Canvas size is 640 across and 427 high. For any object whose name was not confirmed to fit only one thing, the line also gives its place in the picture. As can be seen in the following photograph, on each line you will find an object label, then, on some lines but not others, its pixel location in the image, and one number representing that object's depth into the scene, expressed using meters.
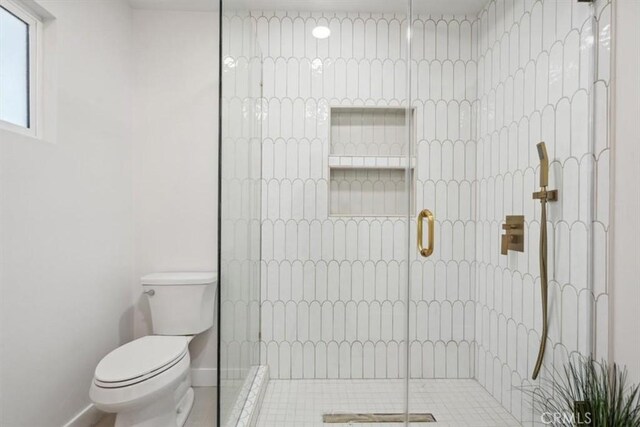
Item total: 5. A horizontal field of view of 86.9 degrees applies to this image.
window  1.45
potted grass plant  1.03
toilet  1.41
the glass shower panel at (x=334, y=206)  1.49
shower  1.22
